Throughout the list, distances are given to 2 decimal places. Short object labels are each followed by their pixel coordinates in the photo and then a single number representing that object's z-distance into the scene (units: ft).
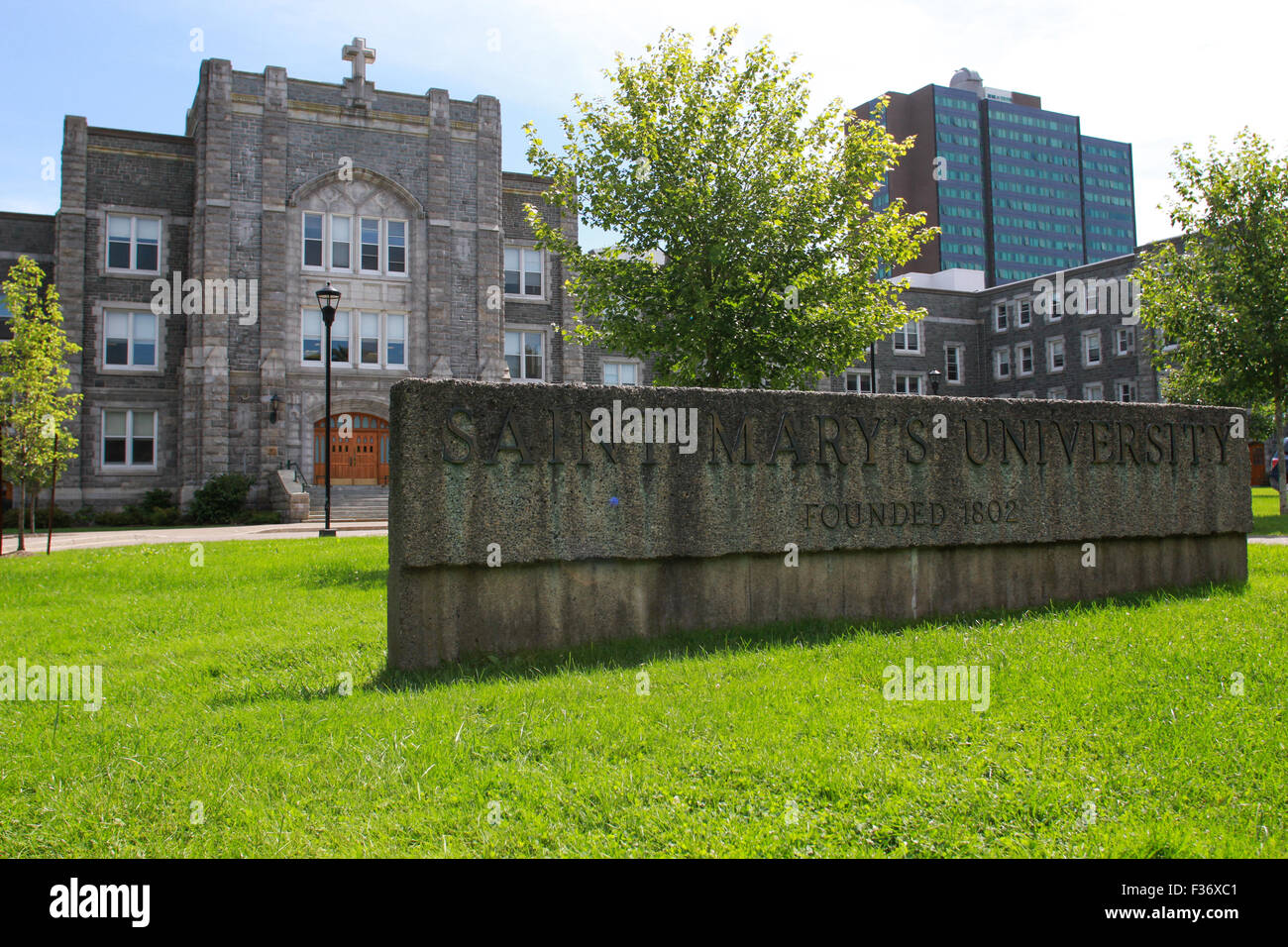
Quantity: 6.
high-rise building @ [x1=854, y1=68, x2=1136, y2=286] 370.73
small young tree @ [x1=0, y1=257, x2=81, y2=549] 51.80
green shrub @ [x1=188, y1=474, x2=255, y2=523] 85.97
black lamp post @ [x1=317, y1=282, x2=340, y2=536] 62.03
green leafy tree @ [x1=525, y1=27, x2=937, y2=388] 47.37
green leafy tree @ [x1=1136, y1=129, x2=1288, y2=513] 70.64
